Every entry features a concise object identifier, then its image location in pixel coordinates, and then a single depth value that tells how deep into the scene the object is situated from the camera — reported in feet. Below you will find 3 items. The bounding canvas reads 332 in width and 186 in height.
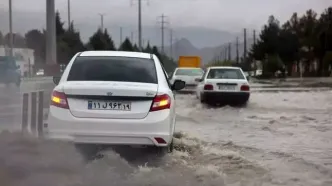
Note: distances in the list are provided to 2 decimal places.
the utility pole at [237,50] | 392.35
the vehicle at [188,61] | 181.57
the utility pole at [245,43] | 336.25
